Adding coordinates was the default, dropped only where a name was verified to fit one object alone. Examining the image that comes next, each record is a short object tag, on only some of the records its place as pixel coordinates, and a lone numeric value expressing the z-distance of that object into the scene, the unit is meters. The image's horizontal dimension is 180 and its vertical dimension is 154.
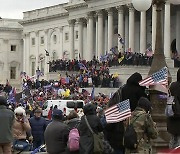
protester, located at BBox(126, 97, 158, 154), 12.12
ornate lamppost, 15.14
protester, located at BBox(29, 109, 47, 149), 18.47
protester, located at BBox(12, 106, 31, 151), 15.62
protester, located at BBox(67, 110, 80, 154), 13.34
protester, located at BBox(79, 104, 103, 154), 12.29
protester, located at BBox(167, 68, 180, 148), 13.36
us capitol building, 62.03
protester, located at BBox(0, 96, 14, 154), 14.71
